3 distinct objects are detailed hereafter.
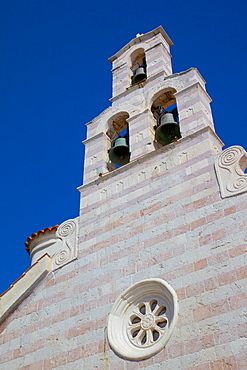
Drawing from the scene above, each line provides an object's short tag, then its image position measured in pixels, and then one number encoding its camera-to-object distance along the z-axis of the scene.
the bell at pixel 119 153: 12.84
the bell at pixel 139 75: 14.31
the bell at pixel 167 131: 12.31
